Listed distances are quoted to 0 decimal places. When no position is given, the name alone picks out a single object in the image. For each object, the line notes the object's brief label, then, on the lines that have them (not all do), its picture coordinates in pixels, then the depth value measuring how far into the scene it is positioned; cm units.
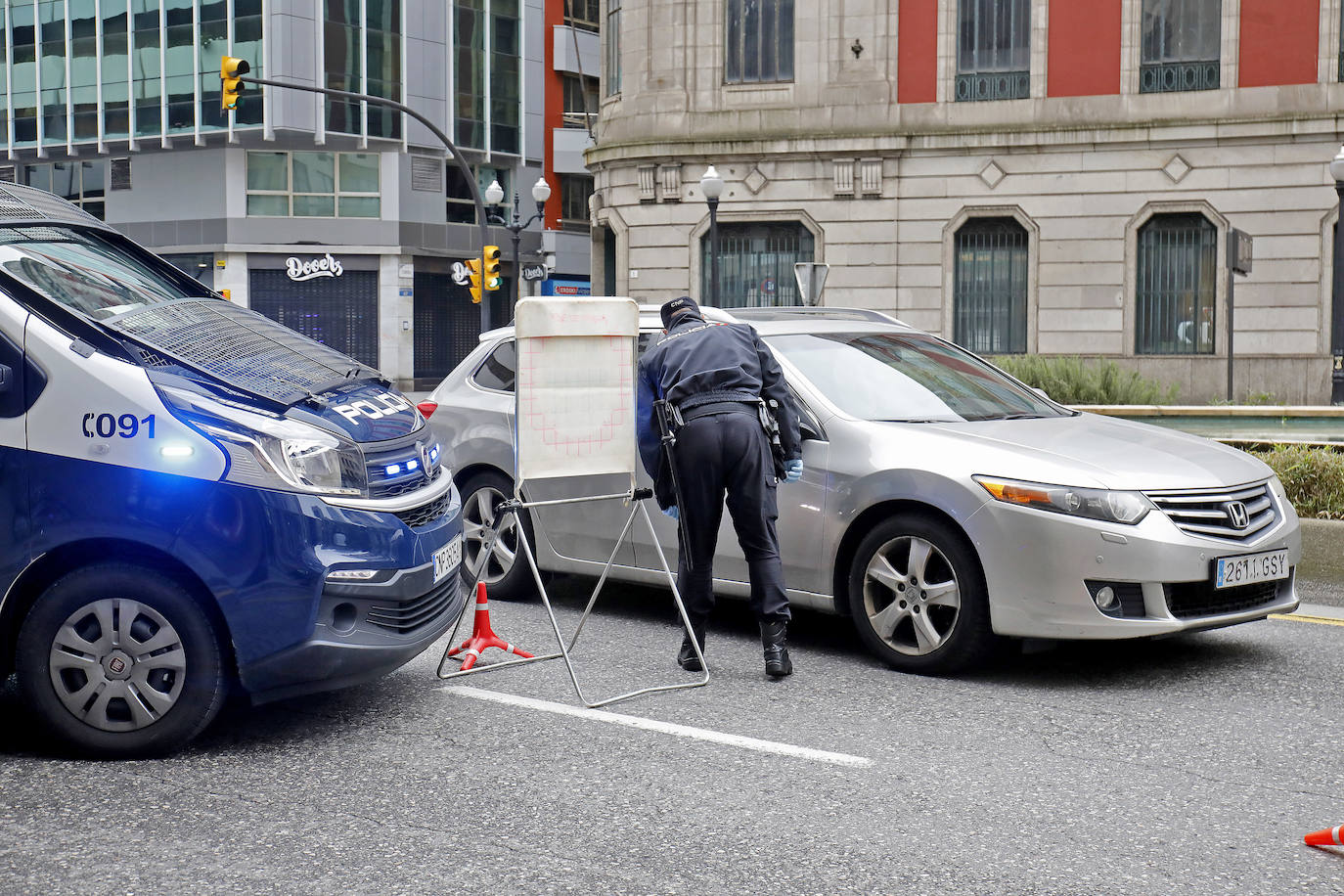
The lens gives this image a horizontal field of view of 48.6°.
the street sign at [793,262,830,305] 2252
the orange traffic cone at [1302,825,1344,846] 410
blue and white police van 490
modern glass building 4281
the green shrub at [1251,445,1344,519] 935
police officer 626
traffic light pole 2632
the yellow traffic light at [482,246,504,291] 3064
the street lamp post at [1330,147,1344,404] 1866
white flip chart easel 632
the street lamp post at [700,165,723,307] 2458
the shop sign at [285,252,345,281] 4375
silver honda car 598
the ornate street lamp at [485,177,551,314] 3316
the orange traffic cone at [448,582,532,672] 655
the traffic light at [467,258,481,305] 3109
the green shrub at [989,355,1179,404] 1827
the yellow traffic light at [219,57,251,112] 2317
